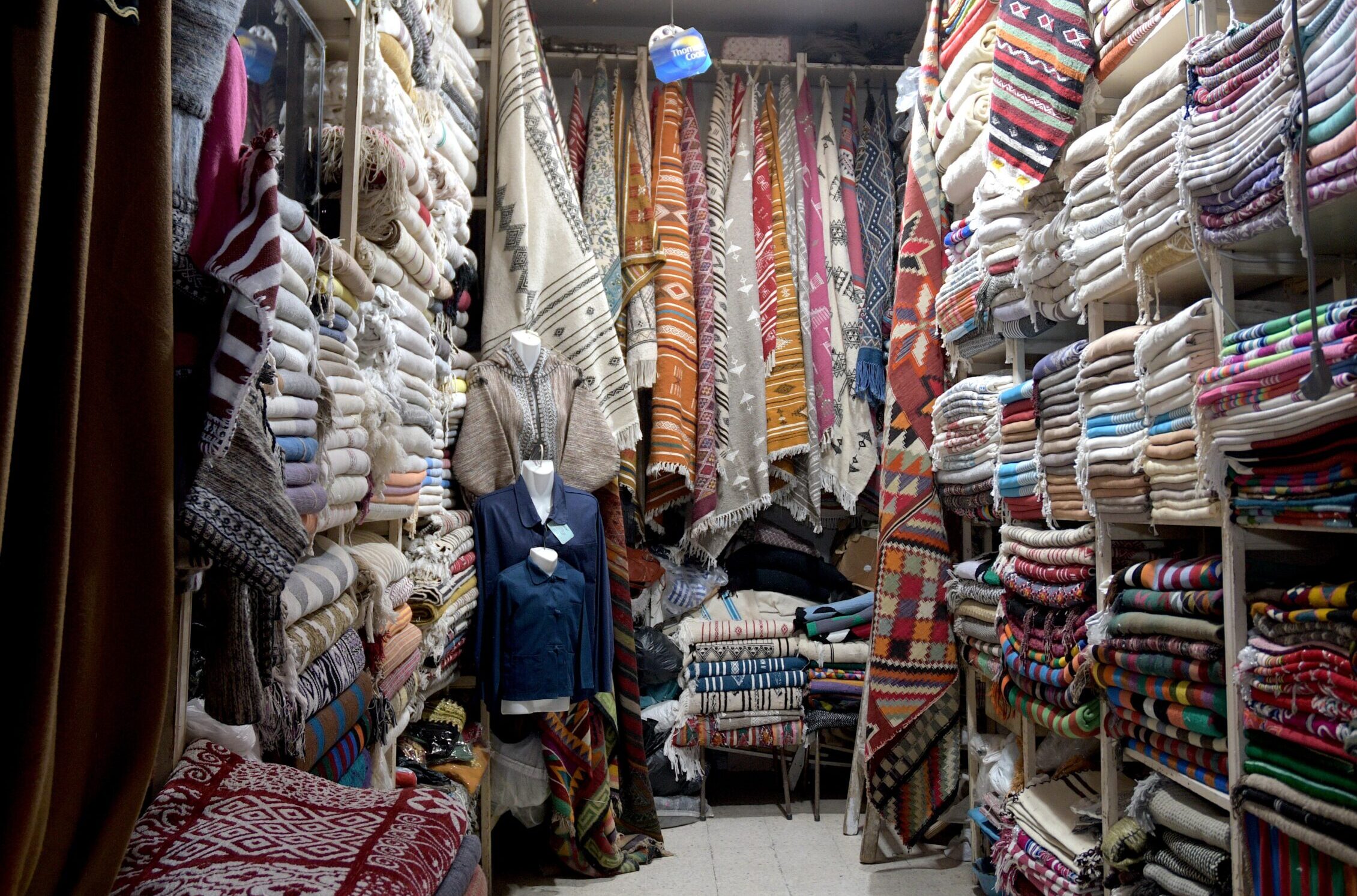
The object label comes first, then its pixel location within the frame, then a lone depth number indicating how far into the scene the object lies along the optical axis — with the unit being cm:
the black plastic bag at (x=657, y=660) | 356
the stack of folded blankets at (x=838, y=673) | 360
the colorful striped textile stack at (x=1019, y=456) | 249
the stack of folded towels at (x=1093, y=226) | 203
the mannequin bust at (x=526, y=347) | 318
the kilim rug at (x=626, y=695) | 335
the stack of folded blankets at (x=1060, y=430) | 224
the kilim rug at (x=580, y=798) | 309
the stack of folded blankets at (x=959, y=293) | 284
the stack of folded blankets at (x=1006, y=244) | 249
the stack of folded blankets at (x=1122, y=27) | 194
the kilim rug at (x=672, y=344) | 369
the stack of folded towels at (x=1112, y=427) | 196
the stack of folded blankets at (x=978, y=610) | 282
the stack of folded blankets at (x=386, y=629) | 178
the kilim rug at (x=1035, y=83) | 223
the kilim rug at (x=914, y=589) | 317
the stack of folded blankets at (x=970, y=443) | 280
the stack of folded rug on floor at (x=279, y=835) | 94
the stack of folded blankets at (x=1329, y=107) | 129
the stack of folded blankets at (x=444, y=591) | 240
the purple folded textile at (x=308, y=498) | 129
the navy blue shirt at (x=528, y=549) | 296
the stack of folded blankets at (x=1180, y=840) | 177
